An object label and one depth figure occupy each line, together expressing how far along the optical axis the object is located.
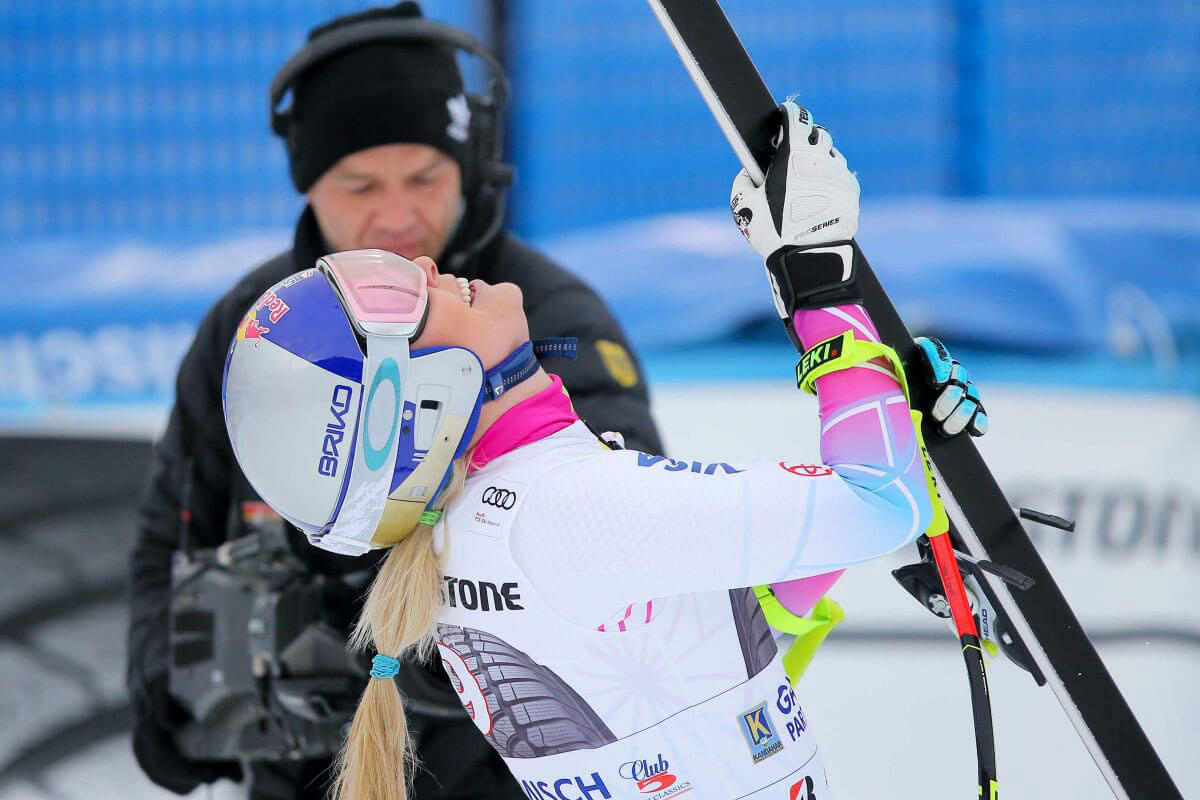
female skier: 11.55
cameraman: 12.10
